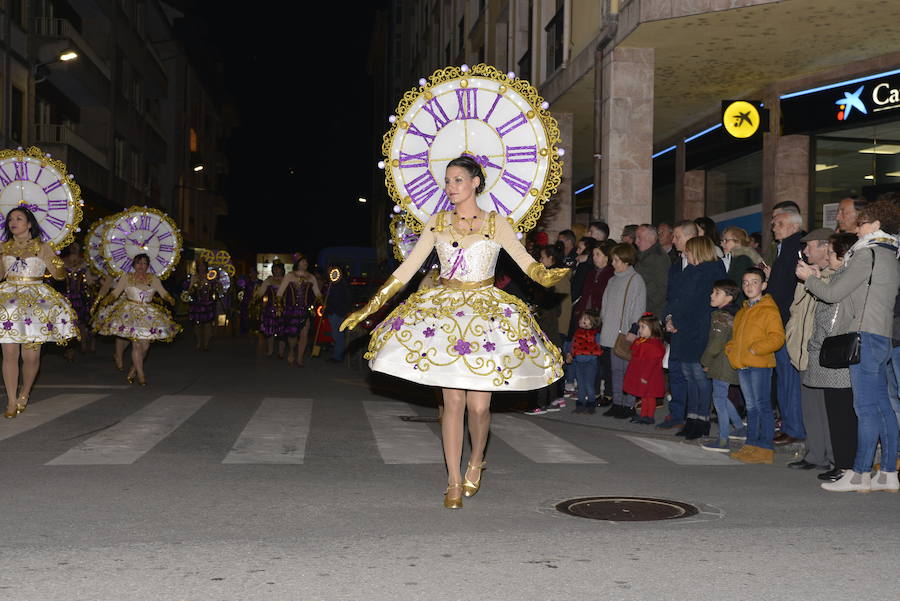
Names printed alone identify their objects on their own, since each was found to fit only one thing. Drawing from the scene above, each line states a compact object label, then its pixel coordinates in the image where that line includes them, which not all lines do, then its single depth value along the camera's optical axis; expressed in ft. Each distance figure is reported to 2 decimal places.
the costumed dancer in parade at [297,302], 61.87
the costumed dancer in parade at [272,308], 64.13
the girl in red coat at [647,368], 35.42
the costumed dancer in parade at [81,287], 64.18
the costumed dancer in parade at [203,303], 74.49
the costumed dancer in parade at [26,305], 33.55
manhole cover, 19.66
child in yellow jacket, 27.89
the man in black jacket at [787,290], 29.60
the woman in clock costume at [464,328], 20.29
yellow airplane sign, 57.21
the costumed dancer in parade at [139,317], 45.73
